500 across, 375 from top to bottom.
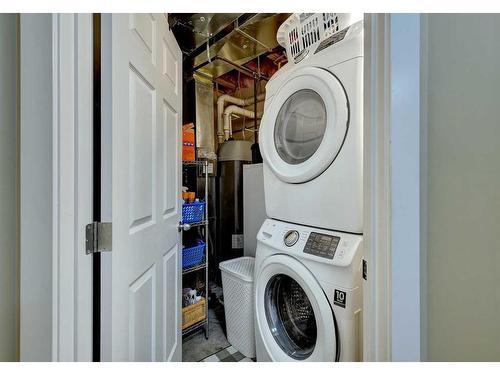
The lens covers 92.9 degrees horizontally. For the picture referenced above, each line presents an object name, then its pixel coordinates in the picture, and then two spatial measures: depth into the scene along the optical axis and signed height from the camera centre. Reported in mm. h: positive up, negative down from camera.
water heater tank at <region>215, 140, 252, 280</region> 2645 -127
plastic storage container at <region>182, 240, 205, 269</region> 1749 -510
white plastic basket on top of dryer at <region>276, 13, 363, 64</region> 1139 +833
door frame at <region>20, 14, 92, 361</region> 547 +19
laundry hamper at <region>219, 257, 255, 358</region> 1522 -778
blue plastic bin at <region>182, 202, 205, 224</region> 1734 -183
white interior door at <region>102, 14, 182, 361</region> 702 +7
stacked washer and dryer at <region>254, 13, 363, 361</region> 972 -45
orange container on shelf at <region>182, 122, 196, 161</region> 1840 +343
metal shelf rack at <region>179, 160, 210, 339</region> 1745 -609
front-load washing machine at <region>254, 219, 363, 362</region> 945 -488
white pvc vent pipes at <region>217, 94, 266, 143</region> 2814 +993
